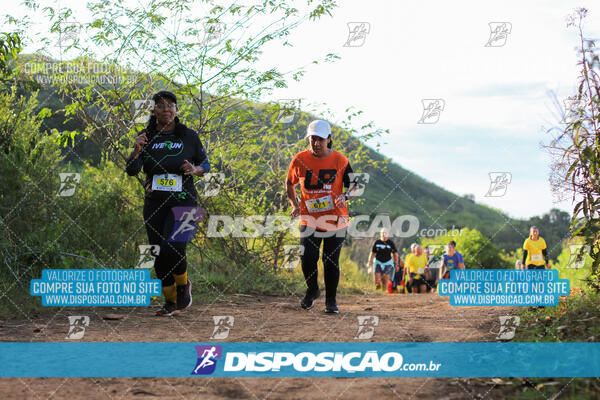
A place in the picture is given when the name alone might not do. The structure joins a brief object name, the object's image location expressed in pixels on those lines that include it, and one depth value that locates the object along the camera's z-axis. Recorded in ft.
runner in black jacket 19.35
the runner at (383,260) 43.45
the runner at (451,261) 42.80
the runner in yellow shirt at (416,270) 44.91
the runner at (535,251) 38.83
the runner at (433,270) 47.72
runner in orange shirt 20.83
